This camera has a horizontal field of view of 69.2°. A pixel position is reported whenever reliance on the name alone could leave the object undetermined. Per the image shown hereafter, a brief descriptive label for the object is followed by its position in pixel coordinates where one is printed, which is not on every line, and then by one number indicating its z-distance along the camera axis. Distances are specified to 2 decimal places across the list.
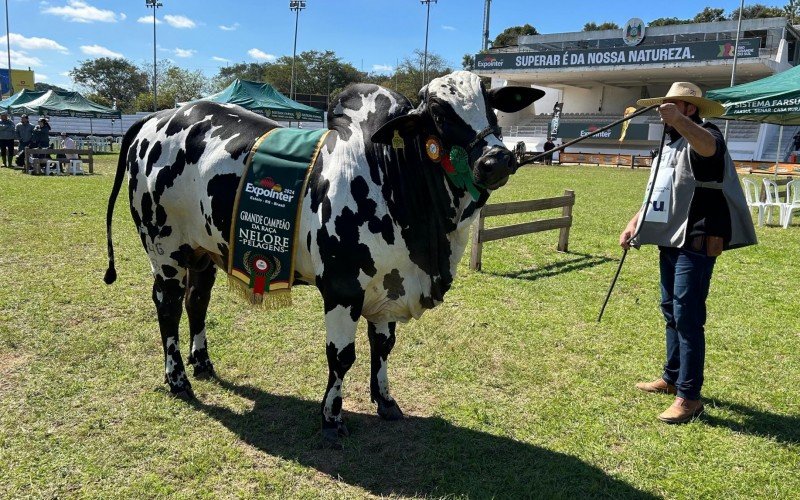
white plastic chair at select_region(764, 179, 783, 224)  11.68
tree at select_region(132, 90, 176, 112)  69.00
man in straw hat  3.76
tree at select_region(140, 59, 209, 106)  79.81
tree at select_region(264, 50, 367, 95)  78.44
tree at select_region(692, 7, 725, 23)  75.72
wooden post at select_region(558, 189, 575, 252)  9.18
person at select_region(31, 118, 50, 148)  19.17
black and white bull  3.12
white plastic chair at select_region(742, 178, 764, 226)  11.83
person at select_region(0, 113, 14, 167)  18.98
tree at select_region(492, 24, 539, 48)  85.88
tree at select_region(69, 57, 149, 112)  86.50
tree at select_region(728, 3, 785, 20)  72.42
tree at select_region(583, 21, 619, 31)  83.88
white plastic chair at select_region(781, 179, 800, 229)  11.67
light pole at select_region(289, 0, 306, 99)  53.18
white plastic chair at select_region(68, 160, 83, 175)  17.95
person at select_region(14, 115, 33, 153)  18.75
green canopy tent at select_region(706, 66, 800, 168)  9.46
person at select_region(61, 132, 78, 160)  23.01
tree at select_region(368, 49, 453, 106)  73.70
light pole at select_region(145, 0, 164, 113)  53.84
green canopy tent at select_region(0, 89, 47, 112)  24.70
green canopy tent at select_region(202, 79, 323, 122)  20.17
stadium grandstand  38.88
